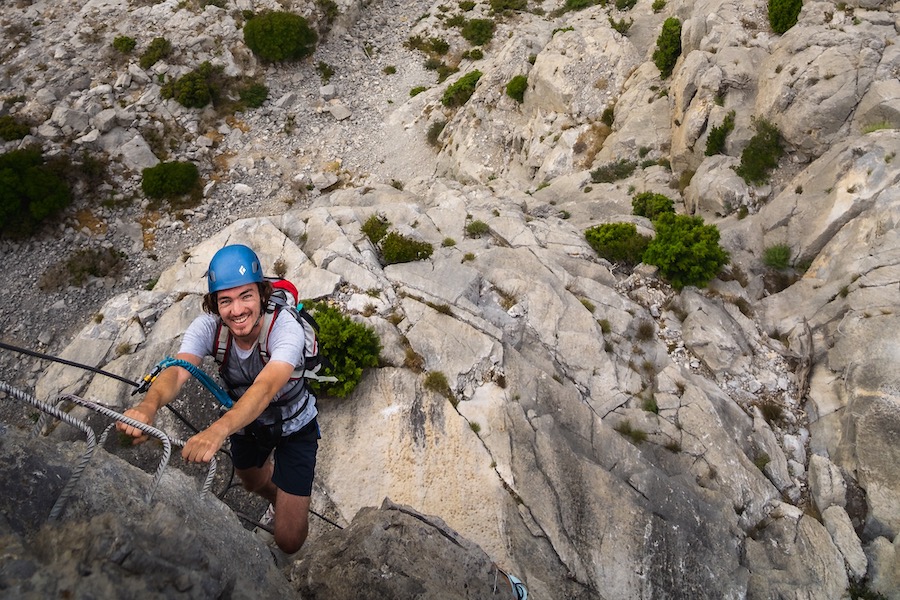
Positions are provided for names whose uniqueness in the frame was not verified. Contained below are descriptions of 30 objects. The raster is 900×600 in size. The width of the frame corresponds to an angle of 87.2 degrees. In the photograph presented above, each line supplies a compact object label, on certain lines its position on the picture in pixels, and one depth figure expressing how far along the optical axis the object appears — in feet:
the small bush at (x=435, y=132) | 101.96
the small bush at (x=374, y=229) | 49.19
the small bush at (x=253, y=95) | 98.37
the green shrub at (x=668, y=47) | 83.05
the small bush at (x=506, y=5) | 128.06
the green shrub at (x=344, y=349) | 33.37
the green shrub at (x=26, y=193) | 69.36
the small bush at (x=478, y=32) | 122.83
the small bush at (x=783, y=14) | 70.49
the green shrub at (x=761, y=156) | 62.03
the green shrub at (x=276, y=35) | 100.99
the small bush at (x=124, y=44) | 93.04
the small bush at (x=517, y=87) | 96.17
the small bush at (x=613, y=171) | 78.69
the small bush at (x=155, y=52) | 92.89
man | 15.16
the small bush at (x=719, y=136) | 67.36
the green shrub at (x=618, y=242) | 55.21
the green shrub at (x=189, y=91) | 91.30
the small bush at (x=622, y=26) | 97.50
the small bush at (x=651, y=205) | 66.13
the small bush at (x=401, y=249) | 46.57
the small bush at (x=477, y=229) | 55.93
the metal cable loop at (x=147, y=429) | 12.29
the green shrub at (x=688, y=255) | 50.55
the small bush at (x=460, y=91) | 103.19
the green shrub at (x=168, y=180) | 79.87
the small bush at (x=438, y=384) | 35.14
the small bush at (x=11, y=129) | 77.46
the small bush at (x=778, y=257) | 53.26
